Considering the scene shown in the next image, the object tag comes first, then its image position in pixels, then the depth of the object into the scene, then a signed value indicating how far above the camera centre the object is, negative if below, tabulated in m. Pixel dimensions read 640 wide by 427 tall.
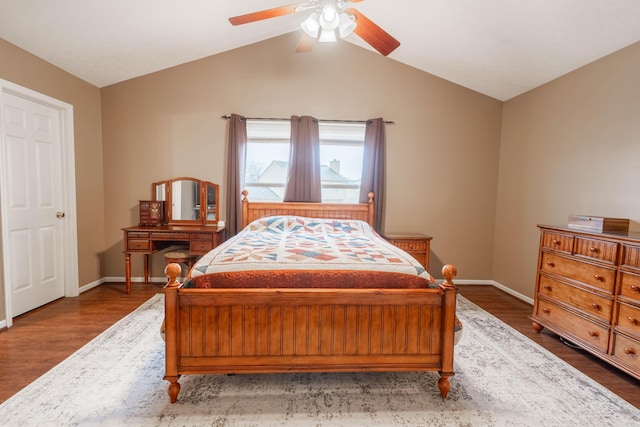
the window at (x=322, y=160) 4.30 +0.54
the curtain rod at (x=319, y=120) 4.17 +1.06
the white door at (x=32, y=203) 2.97 -0.12
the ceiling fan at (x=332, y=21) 2.11 +1.27
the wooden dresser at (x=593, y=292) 2.16 -0.68
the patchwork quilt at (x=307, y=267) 1.96 -0.44
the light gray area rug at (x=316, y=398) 1.77 -1.24
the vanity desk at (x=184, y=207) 4.10 -0.15
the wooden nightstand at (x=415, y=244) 3.90 -0.53
